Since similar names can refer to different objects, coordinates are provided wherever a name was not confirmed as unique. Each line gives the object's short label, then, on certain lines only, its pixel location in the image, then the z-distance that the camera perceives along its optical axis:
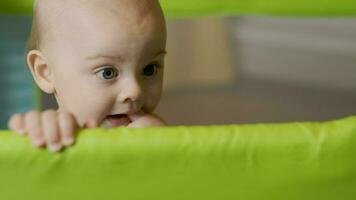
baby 1.10
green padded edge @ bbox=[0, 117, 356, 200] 0.95
